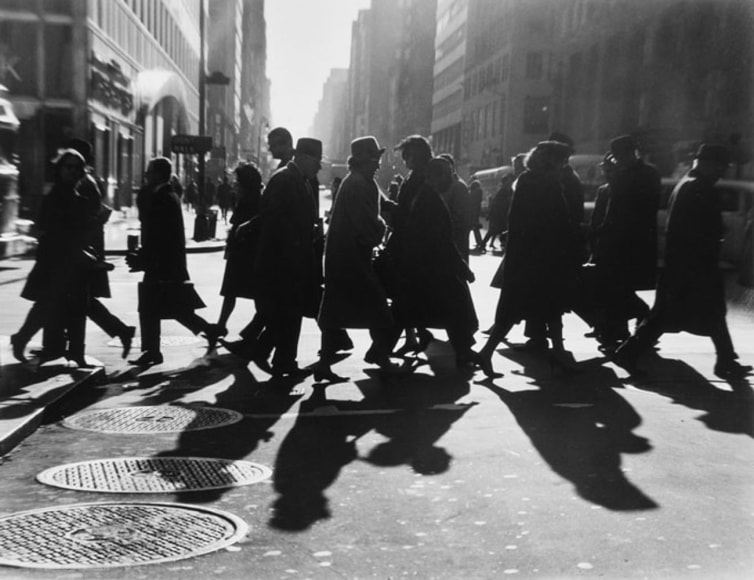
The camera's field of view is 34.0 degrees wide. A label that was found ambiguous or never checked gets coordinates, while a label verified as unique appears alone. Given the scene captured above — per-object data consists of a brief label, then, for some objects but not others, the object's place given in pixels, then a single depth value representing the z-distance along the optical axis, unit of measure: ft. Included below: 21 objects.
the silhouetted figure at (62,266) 32.30
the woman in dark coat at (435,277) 32.48
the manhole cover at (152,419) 25.52
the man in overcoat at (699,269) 31.94
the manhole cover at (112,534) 15.83
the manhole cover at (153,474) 20.13
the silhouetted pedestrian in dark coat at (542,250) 31.96
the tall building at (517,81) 289.33
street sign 107.96
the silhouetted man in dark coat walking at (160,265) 34.65
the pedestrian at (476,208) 99.35
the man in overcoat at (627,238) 36.68
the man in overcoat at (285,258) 31.65
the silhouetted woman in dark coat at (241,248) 37.47
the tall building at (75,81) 132.36
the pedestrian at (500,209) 88.94
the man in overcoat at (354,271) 31.07
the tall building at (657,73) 145.89
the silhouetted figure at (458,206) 43.50
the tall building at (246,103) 539.29
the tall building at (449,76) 405.18
